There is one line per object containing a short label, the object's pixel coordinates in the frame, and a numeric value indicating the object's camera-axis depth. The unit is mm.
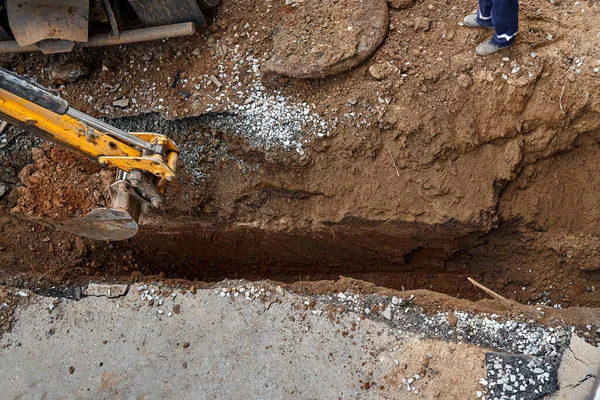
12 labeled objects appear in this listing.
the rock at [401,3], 5203
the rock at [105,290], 4836
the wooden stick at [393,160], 5215
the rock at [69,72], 5465
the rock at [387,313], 4500
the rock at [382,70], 5066
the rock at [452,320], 4410
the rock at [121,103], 5422
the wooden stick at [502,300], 4668
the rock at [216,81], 5289
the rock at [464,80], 4938
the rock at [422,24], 5137
